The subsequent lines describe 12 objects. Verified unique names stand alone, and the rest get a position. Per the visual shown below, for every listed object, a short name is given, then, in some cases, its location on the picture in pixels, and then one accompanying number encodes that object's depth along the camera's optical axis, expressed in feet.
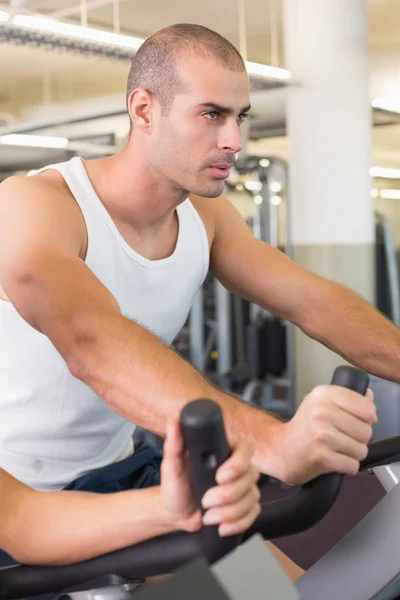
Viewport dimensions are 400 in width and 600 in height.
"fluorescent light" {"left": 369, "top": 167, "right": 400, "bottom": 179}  38.68
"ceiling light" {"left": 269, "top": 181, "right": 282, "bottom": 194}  18.33
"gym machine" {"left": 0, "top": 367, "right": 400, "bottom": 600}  1.80
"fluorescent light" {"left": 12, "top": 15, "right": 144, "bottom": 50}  12.12
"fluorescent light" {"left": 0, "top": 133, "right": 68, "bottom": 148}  27.63
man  3.19
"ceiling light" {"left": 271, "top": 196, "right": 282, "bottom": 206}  18.38
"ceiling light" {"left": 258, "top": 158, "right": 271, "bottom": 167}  18.49
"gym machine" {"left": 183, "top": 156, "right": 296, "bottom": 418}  16.65
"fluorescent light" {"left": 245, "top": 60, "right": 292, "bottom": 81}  15.49
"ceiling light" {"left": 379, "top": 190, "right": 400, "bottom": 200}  46.55
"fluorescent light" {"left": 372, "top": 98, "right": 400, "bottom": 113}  20.84
